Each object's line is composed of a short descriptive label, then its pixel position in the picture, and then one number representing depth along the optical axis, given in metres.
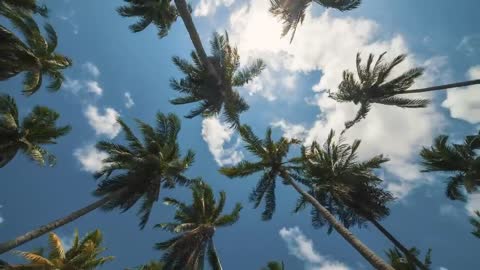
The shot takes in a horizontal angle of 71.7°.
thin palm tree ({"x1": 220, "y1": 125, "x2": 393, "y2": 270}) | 17.23
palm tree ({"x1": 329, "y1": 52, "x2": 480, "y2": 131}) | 17.84
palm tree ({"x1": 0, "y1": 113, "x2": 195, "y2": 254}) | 17.16
